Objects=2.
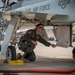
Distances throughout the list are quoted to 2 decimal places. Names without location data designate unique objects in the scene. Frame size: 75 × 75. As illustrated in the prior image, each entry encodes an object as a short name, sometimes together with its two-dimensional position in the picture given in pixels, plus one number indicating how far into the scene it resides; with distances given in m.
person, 8.73
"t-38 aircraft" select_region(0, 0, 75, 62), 7.55
